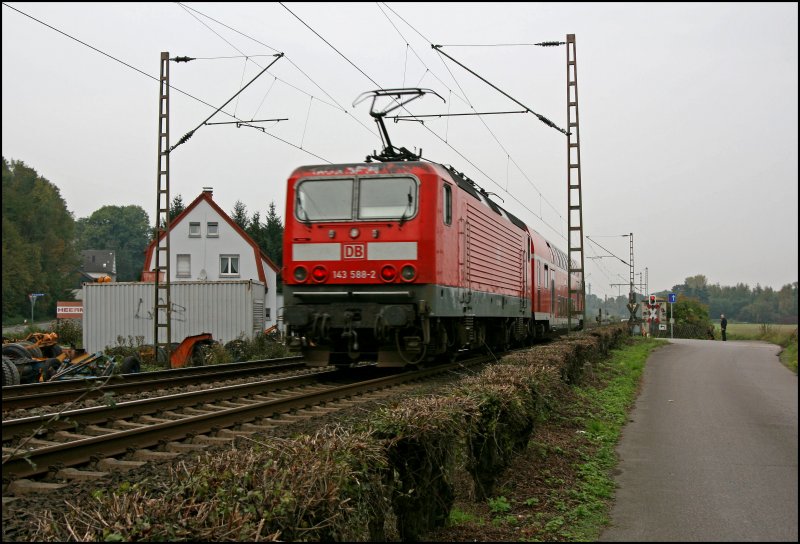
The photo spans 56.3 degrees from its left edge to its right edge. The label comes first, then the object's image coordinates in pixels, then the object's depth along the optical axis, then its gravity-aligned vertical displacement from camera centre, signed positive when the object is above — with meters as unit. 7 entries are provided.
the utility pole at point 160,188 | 19.05 +2.94
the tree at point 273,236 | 75.44 +6.91
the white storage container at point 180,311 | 27.08 -0.31
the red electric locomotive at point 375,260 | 12.27 +0.72
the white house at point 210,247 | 41.88 +3.10
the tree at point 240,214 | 88.20 +10.88
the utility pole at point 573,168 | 21.08 +3.86
